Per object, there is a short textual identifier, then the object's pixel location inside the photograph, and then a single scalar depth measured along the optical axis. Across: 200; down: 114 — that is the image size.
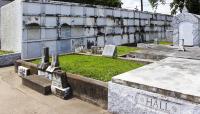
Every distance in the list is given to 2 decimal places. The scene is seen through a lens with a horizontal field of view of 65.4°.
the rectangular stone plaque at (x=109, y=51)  7.07
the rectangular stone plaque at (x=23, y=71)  6.10
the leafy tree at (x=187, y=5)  16.94
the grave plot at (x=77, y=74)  4.20
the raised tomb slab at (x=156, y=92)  2.89
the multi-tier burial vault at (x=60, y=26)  8.15
